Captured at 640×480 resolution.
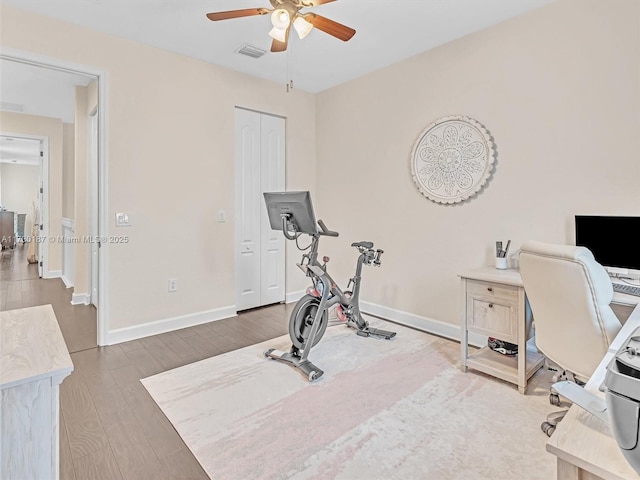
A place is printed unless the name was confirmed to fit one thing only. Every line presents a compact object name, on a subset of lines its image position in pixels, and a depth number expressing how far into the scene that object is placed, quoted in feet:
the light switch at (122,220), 10.39
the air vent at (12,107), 15.72
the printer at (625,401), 1.75
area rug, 5.46
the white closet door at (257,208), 13.34
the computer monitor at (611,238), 7.01
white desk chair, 4.96
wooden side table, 7.54
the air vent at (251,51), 10.78
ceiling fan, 7.03
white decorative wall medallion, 9.73
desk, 1.90
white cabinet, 3.20
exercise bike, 8.64
